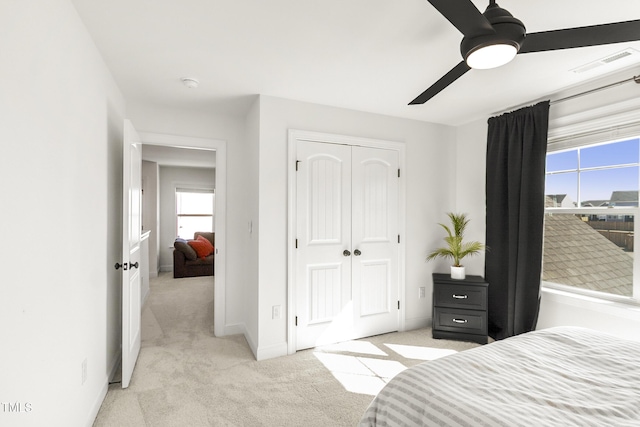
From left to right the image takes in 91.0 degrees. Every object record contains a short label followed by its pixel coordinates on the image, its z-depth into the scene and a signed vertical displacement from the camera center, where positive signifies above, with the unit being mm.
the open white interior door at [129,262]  2377 -430
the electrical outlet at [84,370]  1810 -939
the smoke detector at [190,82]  2543 +1046
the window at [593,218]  2479 -49
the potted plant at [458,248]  3350 -392
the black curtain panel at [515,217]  2832 -44
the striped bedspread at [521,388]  1049 -680
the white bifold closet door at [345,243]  3086 -337
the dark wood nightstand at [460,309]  3209 -1008
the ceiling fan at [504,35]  1262 +764
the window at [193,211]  7527 -44
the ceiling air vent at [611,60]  2102 +1073
